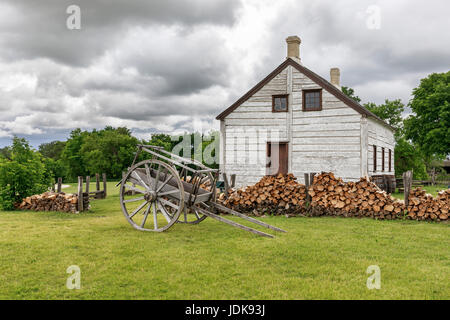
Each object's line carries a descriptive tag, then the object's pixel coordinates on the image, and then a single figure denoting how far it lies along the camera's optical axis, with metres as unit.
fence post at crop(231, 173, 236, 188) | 12.35
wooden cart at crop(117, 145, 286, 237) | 7.66
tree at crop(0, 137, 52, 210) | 12.77
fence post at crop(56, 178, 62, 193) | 14.85
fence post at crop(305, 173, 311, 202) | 11.13
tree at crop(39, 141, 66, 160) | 80.81
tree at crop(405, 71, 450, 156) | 27.48
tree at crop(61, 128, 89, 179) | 63.84
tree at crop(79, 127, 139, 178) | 57.91
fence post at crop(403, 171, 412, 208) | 10.11
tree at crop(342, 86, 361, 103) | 34.12
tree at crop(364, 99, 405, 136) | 36.03
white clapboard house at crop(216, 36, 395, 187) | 13.98
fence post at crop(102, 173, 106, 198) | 18.82
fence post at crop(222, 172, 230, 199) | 11.67
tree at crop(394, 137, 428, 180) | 31.69
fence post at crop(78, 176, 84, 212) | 12.07
